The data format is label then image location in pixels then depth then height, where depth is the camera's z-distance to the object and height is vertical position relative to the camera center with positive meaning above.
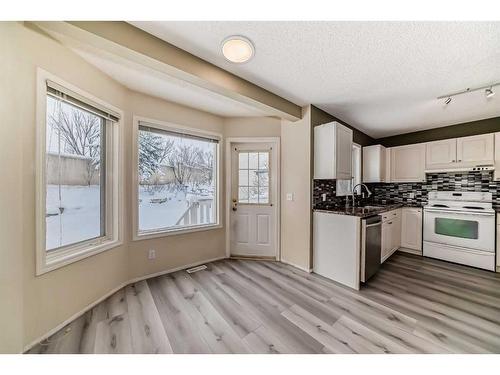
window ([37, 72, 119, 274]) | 1.58 +0.05
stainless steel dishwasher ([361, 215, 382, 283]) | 2.36 -0.74
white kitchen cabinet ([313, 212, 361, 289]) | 2.34 -0.77
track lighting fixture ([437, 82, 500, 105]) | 2.11 +1.08
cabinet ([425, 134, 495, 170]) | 3.01 +0.58
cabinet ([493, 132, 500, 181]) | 2.90 +0.47
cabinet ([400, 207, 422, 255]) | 3.46 -0.76
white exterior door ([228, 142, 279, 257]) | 3.22 -0.24
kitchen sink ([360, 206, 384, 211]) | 2.97 -0.32
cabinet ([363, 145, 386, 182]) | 3.85 +0.46
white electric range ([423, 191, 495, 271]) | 2.84 -0.62
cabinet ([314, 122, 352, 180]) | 2.65 +0.49
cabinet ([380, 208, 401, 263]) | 3.04 -0.76
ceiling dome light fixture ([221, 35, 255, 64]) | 1.48 +1.07
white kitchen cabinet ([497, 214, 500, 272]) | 2.76 -0.76
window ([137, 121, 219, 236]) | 2.55 +0.08
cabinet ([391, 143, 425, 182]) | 3.64 +0.46
